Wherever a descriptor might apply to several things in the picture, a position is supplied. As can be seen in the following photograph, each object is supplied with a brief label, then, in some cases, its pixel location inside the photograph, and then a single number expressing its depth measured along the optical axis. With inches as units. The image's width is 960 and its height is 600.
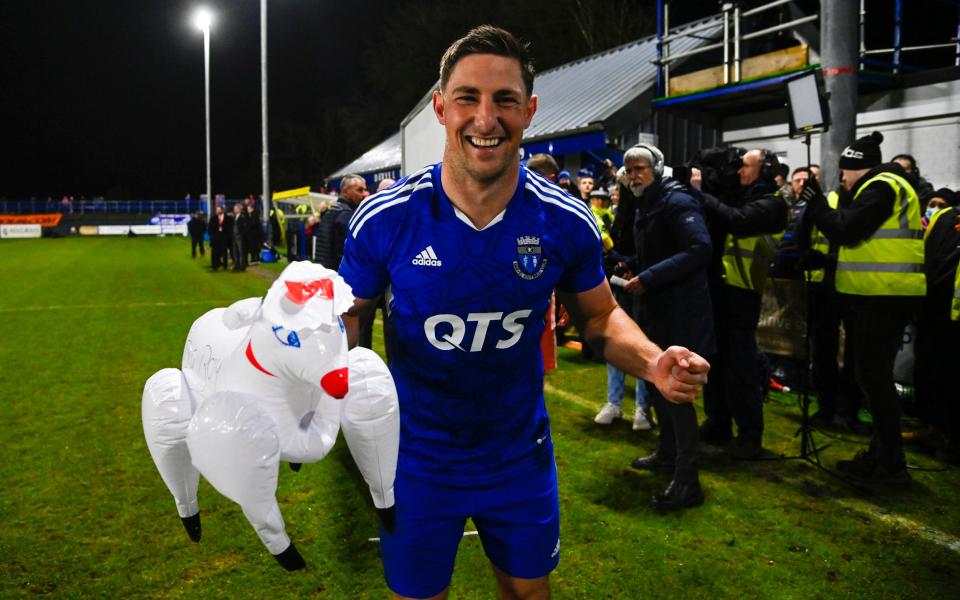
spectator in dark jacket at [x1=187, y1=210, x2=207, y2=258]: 1008.2
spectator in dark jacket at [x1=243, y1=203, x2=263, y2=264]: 789.2
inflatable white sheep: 47.9
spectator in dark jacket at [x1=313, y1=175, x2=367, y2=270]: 253.3
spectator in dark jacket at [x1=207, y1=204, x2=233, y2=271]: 812.6
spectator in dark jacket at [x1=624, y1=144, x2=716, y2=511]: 162.7
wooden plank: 368.5
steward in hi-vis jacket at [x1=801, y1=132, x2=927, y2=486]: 170.7
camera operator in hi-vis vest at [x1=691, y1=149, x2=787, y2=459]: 190.4
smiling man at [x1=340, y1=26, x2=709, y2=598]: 73.2
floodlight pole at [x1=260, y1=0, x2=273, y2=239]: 830.5
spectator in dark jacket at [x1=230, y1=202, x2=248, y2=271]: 774.5
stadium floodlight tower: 1211.2
